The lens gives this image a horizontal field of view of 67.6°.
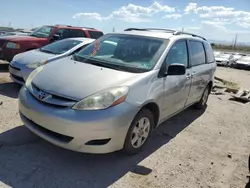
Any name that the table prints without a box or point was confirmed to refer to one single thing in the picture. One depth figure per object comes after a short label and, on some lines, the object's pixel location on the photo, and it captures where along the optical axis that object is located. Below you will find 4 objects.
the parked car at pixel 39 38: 5.87
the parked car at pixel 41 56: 4.25
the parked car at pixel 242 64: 13.87
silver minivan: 2.17
